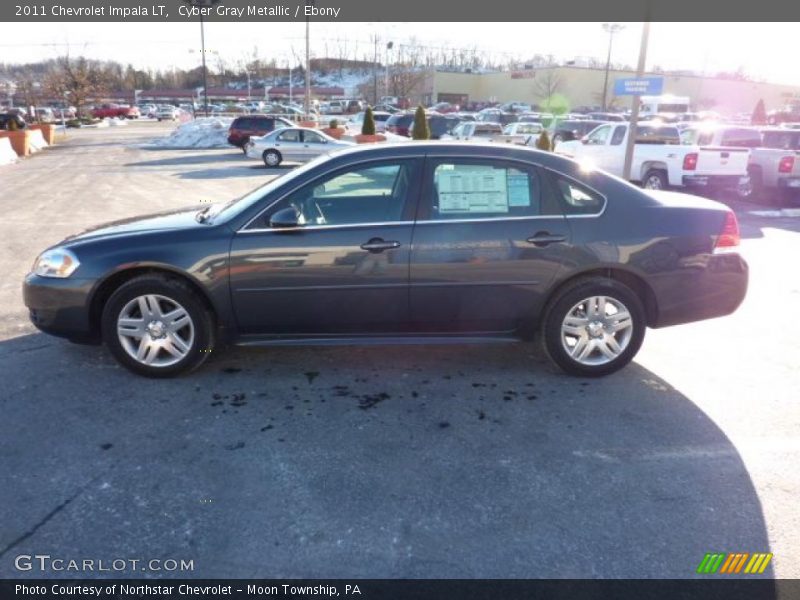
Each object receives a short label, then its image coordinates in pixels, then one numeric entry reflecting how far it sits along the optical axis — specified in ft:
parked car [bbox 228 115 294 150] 86.79
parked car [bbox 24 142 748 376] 12.75
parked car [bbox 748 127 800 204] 43.62
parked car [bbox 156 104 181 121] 219.82
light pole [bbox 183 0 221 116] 117.31
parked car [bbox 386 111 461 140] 84.84
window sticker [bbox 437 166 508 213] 13.04
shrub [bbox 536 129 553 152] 52.29
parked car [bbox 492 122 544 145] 65.65
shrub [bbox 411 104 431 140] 68.89
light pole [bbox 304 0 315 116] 92.10
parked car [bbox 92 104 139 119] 214.55
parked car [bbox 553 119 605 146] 64.54
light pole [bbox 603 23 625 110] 160.15
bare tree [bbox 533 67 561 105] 226.79
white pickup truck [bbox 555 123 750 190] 40.32
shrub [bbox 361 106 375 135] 85.05
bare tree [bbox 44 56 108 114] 172.96
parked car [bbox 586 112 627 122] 107.65
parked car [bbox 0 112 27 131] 112.34
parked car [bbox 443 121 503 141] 71.46
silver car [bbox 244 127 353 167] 67.77
